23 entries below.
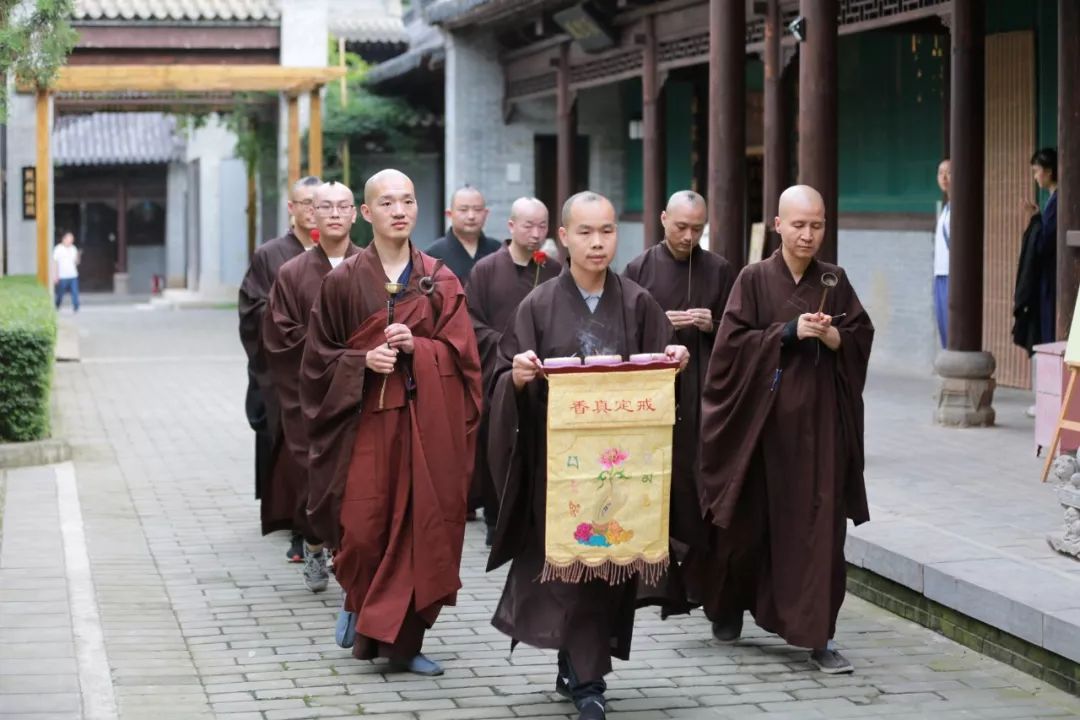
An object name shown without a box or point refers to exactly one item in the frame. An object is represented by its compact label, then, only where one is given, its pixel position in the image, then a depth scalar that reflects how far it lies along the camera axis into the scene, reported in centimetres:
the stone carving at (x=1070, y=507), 700
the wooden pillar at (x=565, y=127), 1952
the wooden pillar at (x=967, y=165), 1102
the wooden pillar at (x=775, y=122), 1228
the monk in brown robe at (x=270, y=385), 813
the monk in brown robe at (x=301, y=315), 743
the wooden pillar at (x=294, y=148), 2293
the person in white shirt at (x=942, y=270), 1248
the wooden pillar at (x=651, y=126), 1683
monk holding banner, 558
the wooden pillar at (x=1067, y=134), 984
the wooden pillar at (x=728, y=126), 1138
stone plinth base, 1108
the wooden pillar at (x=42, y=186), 2045
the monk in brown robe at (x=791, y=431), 623
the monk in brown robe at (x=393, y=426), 612
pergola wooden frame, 2114
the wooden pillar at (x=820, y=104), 1027
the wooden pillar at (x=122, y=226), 4206
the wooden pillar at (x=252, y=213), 3081
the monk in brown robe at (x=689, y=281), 753
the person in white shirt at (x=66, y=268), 3073
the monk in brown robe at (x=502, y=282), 871
